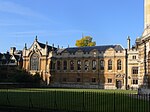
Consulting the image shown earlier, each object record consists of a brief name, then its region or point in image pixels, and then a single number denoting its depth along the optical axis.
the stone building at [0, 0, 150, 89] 40.66
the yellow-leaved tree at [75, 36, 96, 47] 54.40
